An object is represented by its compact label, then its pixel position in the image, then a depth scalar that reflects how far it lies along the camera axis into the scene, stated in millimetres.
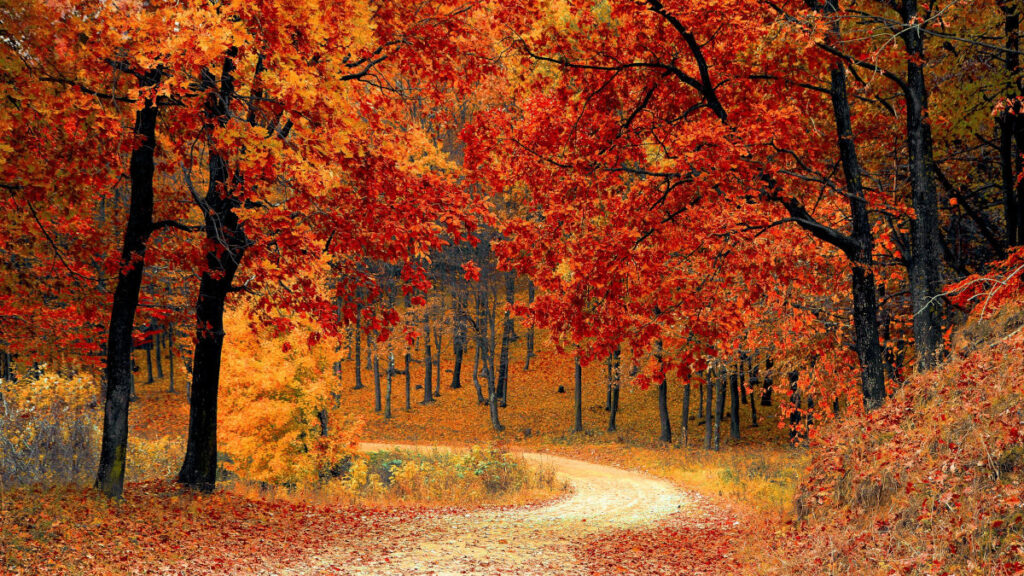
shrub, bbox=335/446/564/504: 16484
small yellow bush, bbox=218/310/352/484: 18609
